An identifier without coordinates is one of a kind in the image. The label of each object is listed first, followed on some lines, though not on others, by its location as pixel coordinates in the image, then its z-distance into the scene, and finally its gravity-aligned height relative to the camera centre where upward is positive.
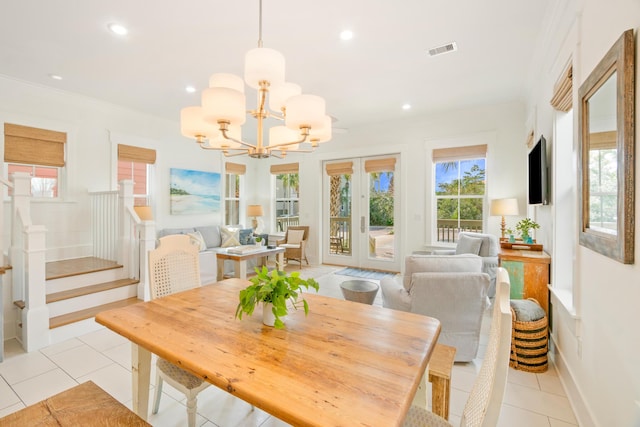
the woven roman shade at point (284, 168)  7.03 +1.07
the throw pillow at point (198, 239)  5.00 -0.43
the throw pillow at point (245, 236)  6.20 -0.49
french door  5.90 +0.02
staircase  3.05 -0.91
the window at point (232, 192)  6.85 +0.51
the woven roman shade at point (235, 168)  6.76 +1.04
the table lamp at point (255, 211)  6.70 +0.04
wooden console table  2.79 -0.58
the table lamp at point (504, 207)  4.24 +0.09
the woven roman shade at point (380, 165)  5.82 +0.96
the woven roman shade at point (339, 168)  6.31 +0.97
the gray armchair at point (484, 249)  3.90 -0.49
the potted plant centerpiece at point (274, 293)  1.38 -0.38
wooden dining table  0.89 -0.56
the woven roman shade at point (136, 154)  4.86 +0.99
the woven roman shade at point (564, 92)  2.18 +0.95
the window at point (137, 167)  4.94 +0.79
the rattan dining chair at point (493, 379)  0.82 -0.50
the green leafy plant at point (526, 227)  3.31 -0.15
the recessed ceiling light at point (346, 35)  2.78 +1.69
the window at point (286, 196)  7.22 +0.42
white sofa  4.38 -0.60
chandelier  1.77 +0.66
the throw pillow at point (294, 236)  6.43 -0.51
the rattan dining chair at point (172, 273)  1.65 -0.44
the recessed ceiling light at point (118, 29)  2.70 +1.69
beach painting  5.67 +0.42
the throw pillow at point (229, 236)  5.88 -0.47
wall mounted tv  2.87 +0.40
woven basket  2.42 -1.06
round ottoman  3.18 -0.85
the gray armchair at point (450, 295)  2.36 -0.67
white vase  1.44 -0.50
